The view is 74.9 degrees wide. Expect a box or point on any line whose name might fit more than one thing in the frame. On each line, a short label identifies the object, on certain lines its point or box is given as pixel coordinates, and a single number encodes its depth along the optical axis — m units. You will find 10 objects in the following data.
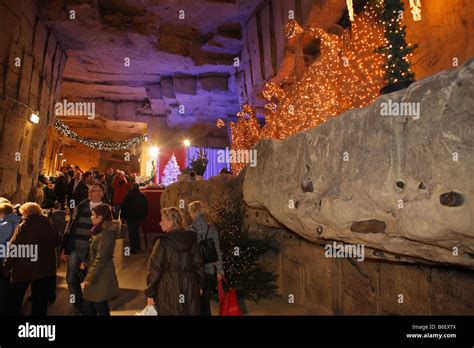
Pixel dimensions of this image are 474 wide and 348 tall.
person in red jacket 8.91
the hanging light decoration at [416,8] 4.42
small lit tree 14.11
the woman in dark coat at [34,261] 3.51
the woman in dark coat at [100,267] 3.37
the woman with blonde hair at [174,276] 2.94
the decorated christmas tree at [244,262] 5.27
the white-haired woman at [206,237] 3.73
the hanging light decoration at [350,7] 5.23
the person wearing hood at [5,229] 3.51
